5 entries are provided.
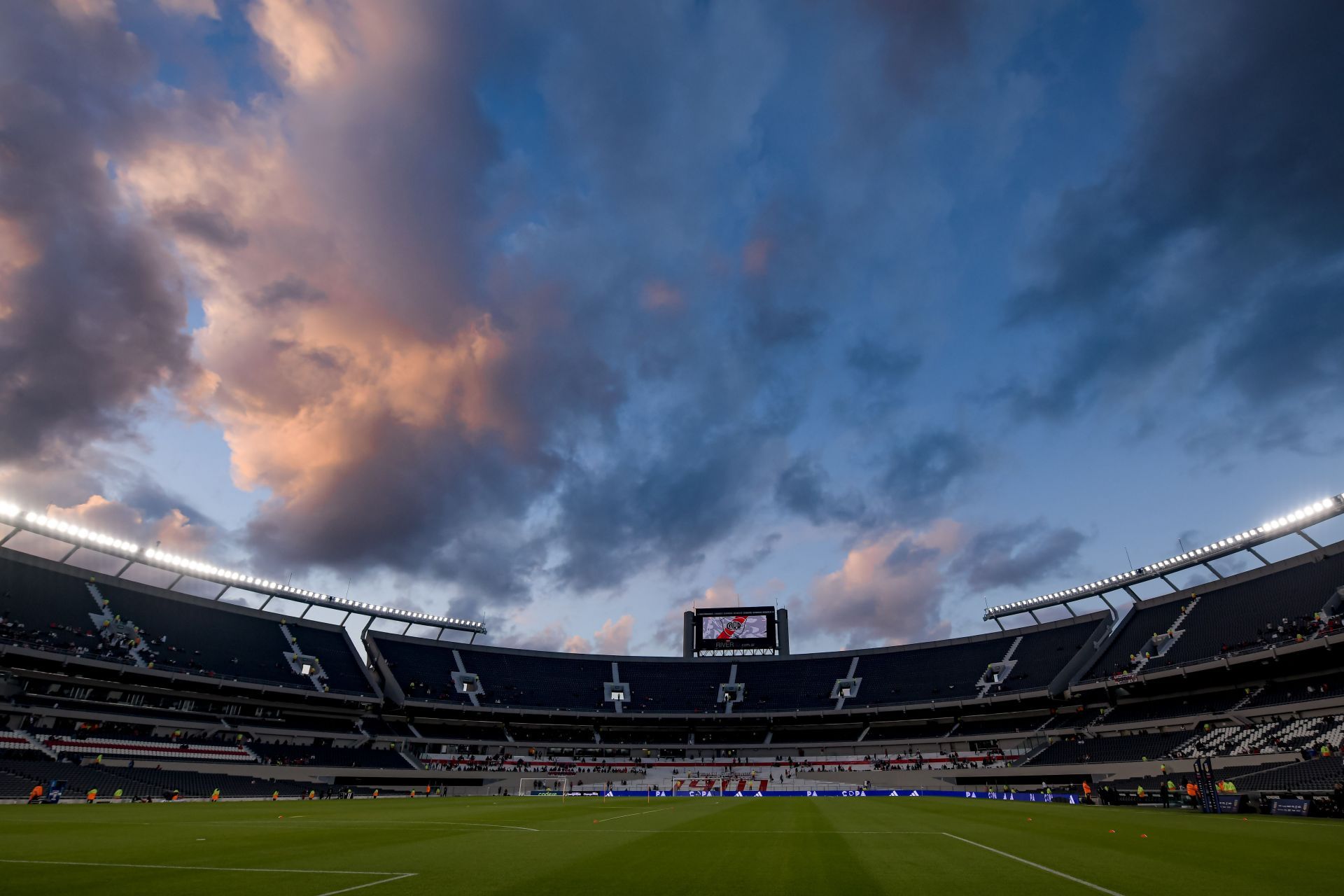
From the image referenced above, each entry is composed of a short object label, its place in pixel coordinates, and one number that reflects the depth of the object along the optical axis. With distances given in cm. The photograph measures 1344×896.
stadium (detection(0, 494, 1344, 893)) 1314
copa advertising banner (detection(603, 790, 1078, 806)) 4297
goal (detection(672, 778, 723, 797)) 5888
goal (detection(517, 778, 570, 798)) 5844
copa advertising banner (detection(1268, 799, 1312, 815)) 2347
